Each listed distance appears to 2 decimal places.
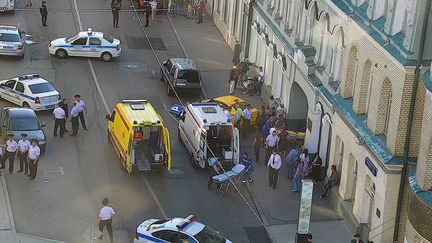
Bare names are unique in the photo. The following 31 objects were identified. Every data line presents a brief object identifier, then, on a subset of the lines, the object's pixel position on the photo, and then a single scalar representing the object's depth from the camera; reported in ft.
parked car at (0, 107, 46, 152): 131.34
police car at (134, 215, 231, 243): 103.35
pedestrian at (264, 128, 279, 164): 134.41
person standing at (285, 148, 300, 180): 129.70
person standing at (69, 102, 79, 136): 138.82
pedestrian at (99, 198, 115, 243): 107.65
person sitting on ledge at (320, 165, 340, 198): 123.44
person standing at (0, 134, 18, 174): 124.06
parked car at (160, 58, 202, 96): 157.89
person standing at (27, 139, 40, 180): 122.21
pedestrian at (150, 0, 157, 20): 198.29
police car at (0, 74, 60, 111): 145.89
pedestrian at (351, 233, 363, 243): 107.14
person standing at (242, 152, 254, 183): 127.54
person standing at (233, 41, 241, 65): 173.37
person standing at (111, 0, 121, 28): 190.08
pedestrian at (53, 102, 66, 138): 136.77
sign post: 93.45
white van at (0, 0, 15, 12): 191.93
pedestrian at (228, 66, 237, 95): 162.61
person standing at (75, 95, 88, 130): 139.23
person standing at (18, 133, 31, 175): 124.22
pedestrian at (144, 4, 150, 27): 193.03
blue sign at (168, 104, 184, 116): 151.15
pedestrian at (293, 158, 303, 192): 126.11
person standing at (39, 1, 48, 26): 186.70
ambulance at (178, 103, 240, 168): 128.67
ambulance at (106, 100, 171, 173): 124.88
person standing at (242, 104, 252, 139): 144.05
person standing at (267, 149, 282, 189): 126.72
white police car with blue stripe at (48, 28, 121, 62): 170.71
